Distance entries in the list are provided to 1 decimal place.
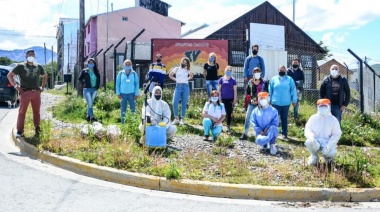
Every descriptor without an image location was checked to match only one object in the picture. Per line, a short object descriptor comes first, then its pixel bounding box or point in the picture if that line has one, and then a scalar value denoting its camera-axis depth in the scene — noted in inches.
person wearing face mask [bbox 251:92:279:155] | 331.9
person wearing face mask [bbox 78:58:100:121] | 463.2
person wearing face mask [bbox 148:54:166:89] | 464.8
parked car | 655.8
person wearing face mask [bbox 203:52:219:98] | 459.8
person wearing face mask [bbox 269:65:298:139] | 393.4
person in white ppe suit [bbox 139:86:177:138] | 340.0
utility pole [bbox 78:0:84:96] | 753.6
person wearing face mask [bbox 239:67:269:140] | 390.3
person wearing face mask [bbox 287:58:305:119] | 492.2
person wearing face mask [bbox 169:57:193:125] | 443.2
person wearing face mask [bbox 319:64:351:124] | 377.7
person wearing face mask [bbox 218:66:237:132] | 418.9
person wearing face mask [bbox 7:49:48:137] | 360.5
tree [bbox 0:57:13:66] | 3496.3
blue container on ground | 313.1
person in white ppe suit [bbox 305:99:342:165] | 287.0
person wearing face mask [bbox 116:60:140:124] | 431.8
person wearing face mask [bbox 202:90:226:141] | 372.2
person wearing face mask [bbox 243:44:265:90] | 462.0
